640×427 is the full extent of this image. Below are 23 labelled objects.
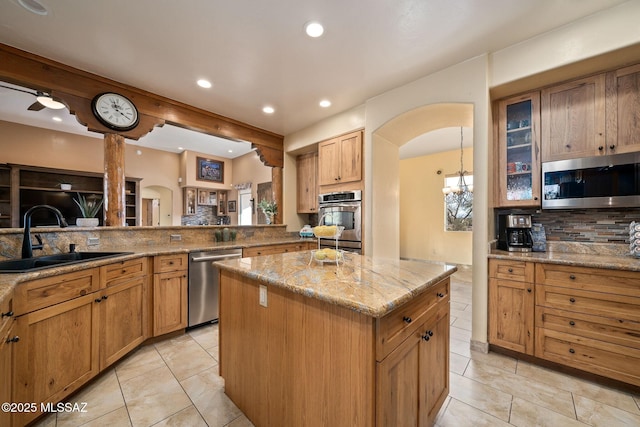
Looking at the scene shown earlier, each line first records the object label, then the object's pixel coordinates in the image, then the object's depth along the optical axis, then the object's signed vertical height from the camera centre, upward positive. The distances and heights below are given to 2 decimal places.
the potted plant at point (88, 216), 2.51 -0.01
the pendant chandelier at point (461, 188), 4.89 +0.53
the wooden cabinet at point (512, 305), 2.08 -0.82
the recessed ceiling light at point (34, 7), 1.73 +1.55
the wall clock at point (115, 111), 2.60 +1.18
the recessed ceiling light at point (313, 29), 1.94 +1.54
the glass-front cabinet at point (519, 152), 2.32 +0.62
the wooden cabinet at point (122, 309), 1.89 -0.81
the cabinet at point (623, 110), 1.91 +0.84
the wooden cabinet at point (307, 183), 4.35 +0.59
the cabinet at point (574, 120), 2.04 +0.84
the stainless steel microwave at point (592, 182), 1.96 +0.27
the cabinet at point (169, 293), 2.42 -0.82
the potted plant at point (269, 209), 4.39 +0.10
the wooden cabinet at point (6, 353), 1.15 -0.70
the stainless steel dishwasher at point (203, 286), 2.66 -0.81
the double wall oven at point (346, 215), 3.37 -0.01
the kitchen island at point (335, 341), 0.92 -0.60
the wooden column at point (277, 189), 4.50 +0.48
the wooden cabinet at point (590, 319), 1.71 -0.82
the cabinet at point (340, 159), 3.41 +0.83
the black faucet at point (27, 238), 1.79 -0.17
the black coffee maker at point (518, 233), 2.35 -0.20
